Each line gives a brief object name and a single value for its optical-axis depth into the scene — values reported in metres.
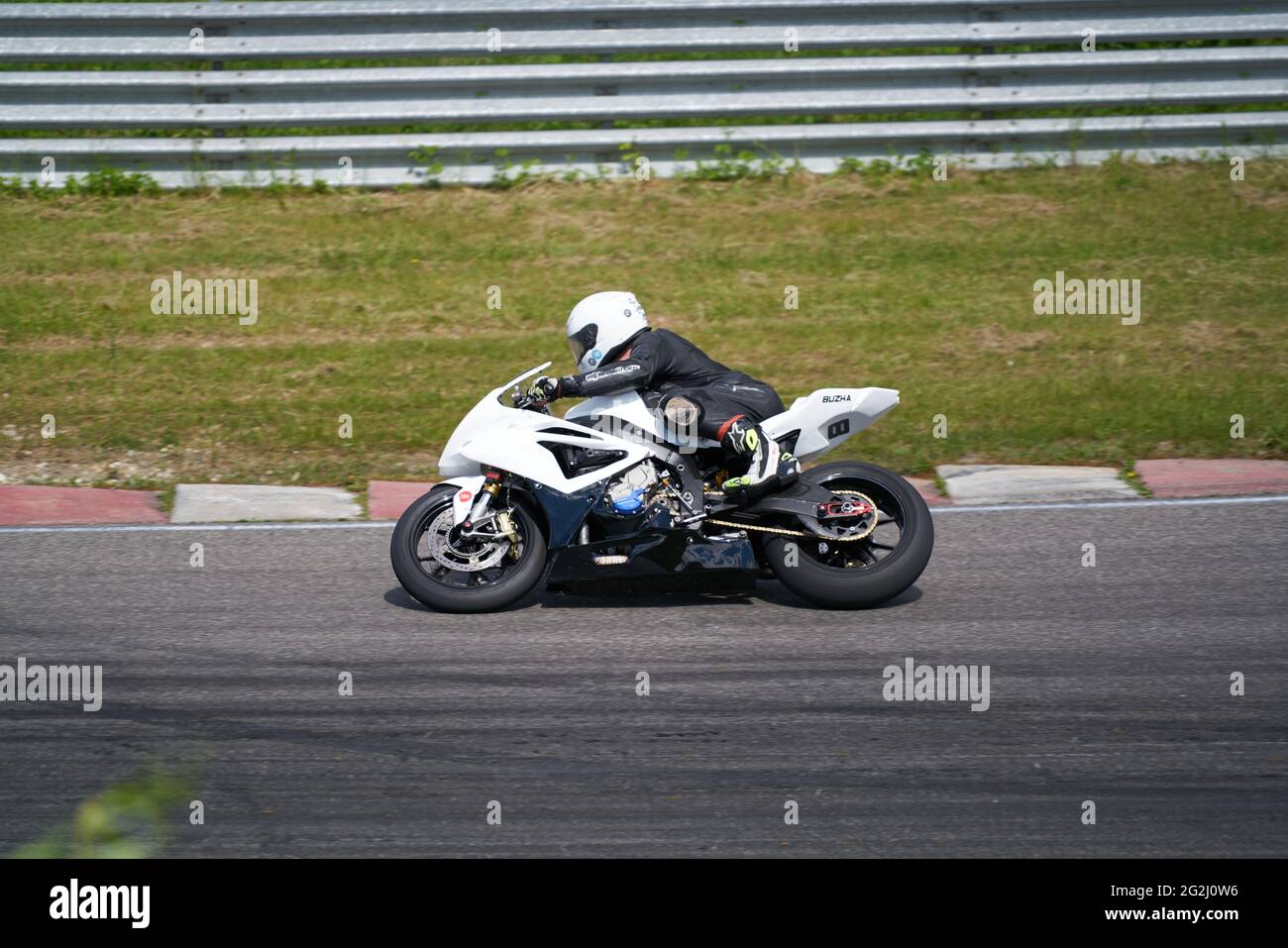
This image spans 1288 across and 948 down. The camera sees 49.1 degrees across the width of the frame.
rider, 6.31
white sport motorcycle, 6.32
